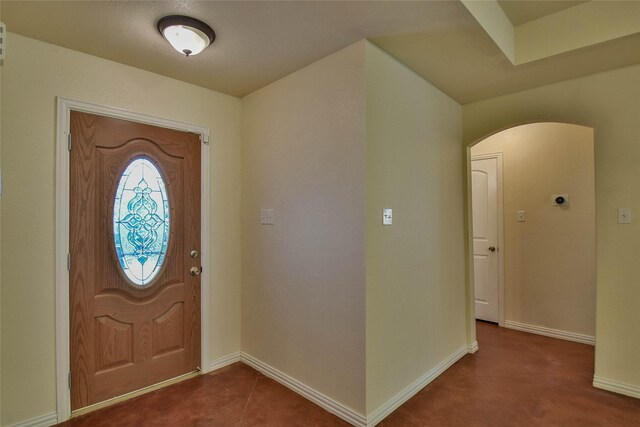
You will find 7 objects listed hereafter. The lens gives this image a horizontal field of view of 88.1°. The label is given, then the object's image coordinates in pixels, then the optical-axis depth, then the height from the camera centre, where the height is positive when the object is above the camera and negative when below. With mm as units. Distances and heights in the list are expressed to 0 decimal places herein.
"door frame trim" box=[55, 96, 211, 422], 2133 -198
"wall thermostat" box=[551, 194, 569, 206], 3527 +174
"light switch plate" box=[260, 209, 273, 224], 2781 +18
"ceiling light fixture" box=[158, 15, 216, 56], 1835 +1077
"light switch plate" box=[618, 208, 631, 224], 2401 -5
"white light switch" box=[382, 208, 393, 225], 2235 +6
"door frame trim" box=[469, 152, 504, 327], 3961 -235
